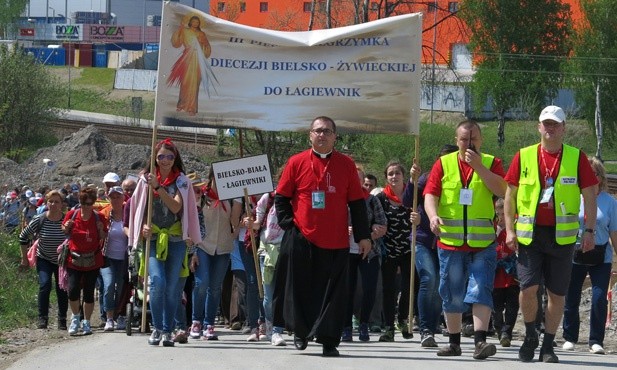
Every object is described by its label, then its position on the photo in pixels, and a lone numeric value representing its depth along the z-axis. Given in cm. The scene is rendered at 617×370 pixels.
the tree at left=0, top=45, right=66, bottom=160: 5425
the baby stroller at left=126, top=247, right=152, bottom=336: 1345
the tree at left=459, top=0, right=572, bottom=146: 6881
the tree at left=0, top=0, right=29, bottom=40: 11669
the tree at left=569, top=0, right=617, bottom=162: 6625
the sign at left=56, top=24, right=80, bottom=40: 12669
